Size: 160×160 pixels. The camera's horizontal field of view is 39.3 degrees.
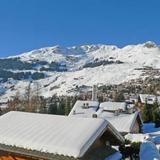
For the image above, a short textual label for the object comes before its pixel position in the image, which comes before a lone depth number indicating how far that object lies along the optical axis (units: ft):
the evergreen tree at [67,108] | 184.17
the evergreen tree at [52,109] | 189.23
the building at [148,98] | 206.23
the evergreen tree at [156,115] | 106.17
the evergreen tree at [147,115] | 119.36
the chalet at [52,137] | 26.60
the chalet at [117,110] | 88.56
